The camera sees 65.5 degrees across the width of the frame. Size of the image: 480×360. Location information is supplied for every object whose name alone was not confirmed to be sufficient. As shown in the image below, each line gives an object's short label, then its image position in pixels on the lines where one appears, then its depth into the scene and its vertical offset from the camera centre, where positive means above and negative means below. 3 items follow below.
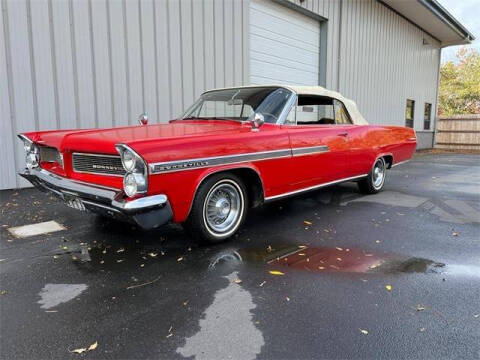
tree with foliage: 31.28 +3.58
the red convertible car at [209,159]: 2.91 -0.30
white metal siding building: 5.83 +1.53
